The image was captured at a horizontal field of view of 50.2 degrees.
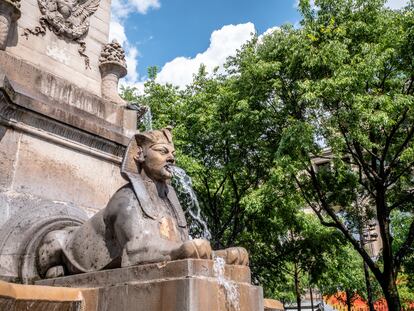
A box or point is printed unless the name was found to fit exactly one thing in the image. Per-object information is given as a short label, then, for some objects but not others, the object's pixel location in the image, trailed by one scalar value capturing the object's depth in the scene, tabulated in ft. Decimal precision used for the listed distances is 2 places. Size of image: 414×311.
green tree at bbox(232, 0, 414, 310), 44.39
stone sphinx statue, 13.66
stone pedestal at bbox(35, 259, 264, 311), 11.71
